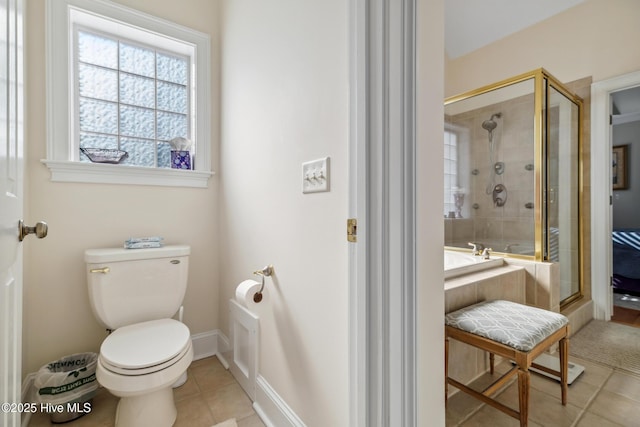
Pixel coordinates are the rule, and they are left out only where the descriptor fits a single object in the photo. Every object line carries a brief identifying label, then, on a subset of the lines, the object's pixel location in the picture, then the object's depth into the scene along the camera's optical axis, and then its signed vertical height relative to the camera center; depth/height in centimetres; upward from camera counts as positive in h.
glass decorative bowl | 167 +35
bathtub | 181 -39
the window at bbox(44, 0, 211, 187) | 157 +79
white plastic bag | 133 -83
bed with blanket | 326 -62
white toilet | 114 -60
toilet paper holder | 128 -30
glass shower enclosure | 228 +37
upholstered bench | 121 -59
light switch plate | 99 +14
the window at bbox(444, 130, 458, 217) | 304 +47
